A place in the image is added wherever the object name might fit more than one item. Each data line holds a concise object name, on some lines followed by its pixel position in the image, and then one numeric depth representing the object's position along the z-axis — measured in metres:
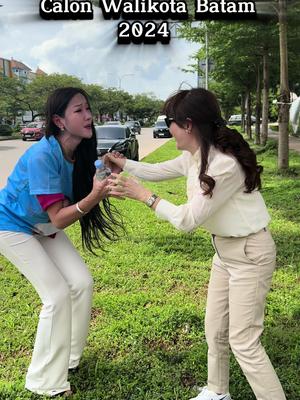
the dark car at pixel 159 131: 34.72
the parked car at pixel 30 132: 31.96
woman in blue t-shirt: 2.56
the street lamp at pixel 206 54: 14.24
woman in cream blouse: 2.16
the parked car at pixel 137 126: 47.62
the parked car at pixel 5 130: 40.25
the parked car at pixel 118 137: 14.58
